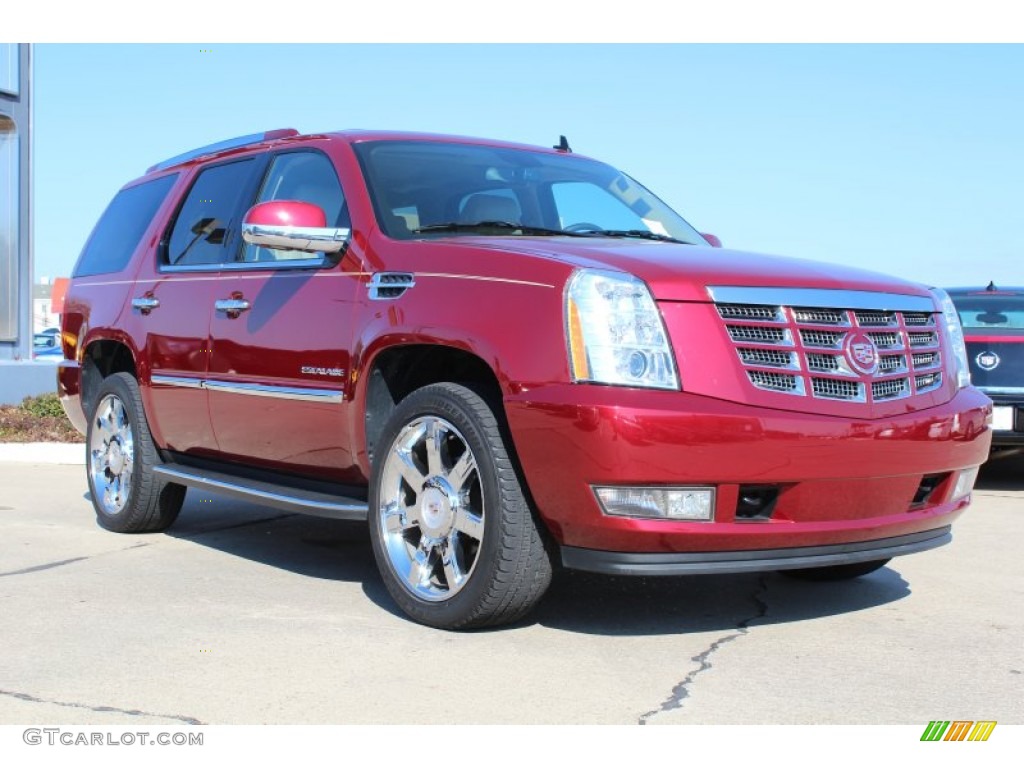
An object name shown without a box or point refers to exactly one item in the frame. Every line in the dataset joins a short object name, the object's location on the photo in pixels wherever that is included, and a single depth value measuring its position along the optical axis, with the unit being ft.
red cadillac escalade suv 13.20
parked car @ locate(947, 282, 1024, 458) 28.35
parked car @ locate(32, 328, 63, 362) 113.09
